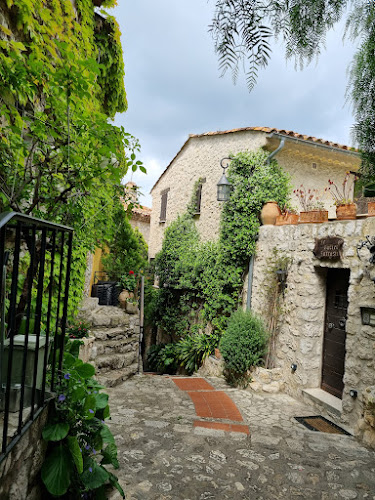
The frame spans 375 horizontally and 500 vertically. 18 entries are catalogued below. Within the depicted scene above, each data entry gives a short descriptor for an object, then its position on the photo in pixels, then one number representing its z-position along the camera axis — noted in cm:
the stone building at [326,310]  391
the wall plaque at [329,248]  445
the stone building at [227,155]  717
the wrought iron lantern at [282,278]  552
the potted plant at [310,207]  502
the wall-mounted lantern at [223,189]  663
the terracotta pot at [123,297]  749
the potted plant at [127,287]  752
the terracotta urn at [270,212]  626
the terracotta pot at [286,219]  566
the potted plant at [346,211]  438
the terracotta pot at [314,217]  500
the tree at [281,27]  149
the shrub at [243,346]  552
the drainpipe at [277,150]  679
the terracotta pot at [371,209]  407
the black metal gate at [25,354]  137
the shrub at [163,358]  829
